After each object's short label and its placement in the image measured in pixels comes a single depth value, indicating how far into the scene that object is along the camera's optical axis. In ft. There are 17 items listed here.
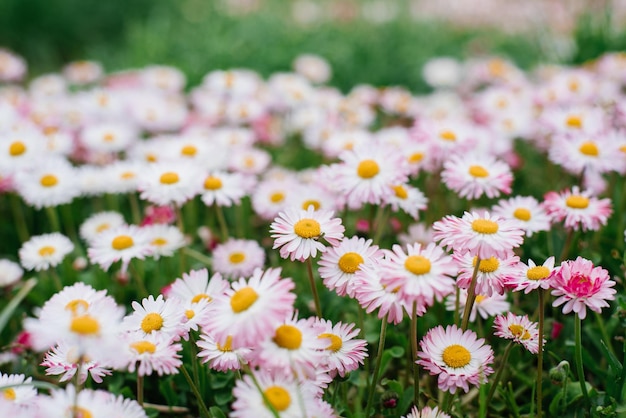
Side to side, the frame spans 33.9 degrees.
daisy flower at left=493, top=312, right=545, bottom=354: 1.26
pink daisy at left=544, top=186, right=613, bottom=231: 1.46
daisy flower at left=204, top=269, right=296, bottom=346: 1.11
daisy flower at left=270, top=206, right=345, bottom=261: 1.28
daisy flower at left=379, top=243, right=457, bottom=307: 1.14
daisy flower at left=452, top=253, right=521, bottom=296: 1.26
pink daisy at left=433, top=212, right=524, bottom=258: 1.22
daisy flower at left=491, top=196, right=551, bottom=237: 1.52
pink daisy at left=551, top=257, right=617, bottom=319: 1.21
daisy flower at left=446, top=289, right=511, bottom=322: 1.40
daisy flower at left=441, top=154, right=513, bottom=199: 1.54
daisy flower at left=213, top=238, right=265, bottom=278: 1.57
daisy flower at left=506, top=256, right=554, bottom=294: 1.22
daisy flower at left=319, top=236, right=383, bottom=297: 1.28
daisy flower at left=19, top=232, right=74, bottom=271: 1.59
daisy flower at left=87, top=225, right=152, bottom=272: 1.49
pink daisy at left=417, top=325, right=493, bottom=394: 1.22
